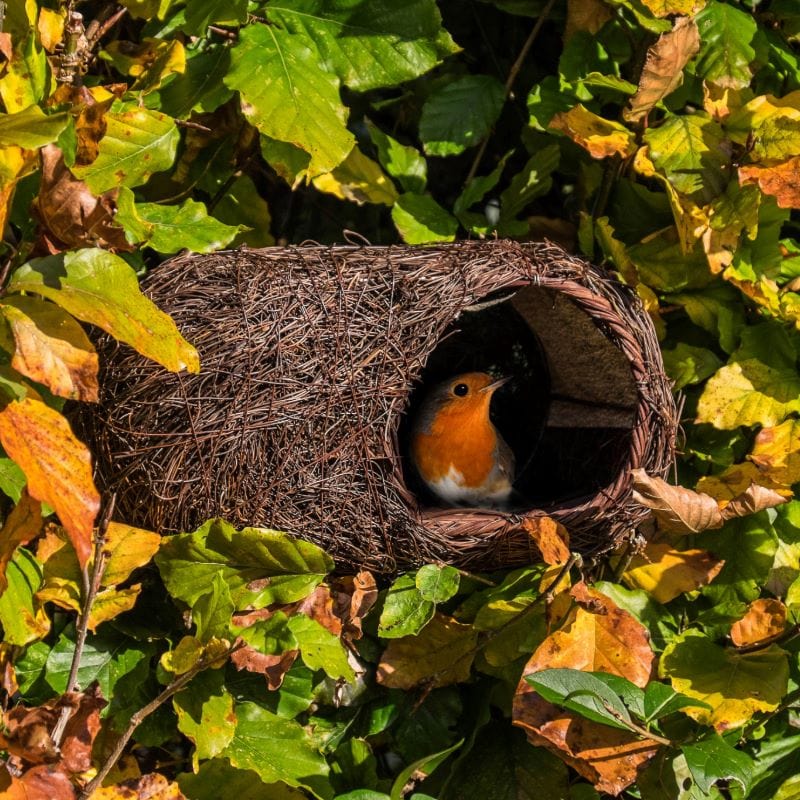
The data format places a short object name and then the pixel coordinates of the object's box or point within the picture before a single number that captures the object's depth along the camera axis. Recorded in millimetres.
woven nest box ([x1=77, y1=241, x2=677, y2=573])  5488
